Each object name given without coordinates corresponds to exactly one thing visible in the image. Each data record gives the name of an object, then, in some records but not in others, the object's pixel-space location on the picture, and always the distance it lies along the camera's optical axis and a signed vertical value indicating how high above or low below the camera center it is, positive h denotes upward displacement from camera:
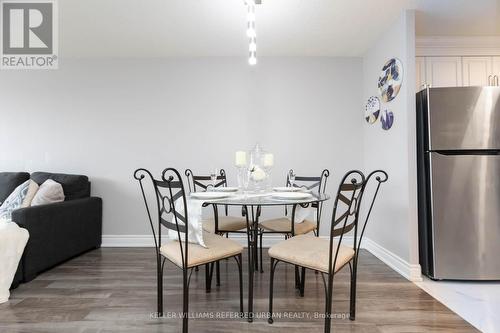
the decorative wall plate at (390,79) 2.42 +0.85
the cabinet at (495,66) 2.88 +1.09
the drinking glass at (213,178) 2.20 -0.07
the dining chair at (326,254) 1.45 -0.51
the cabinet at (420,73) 2.86 +1.02
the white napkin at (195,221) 1.60 -0.31
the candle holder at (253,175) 2.08 -0.05
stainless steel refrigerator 2.17 -0.12
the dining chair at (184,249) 1.50 -0.49
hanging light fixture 2.04 +1.12
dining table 1.55 -0.20
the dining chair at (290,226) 2.22 -0.51
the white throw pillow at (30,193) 2.56 -0.21
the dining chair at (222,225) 2.34 -0.50
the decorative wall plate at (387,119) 2.58 +0.49
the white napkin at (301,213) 2.23 -0.38
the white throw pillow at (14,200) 2.50 -0.27
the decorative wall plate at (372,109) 2.88 +0.66
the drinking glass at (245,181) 2.24 -0.10
